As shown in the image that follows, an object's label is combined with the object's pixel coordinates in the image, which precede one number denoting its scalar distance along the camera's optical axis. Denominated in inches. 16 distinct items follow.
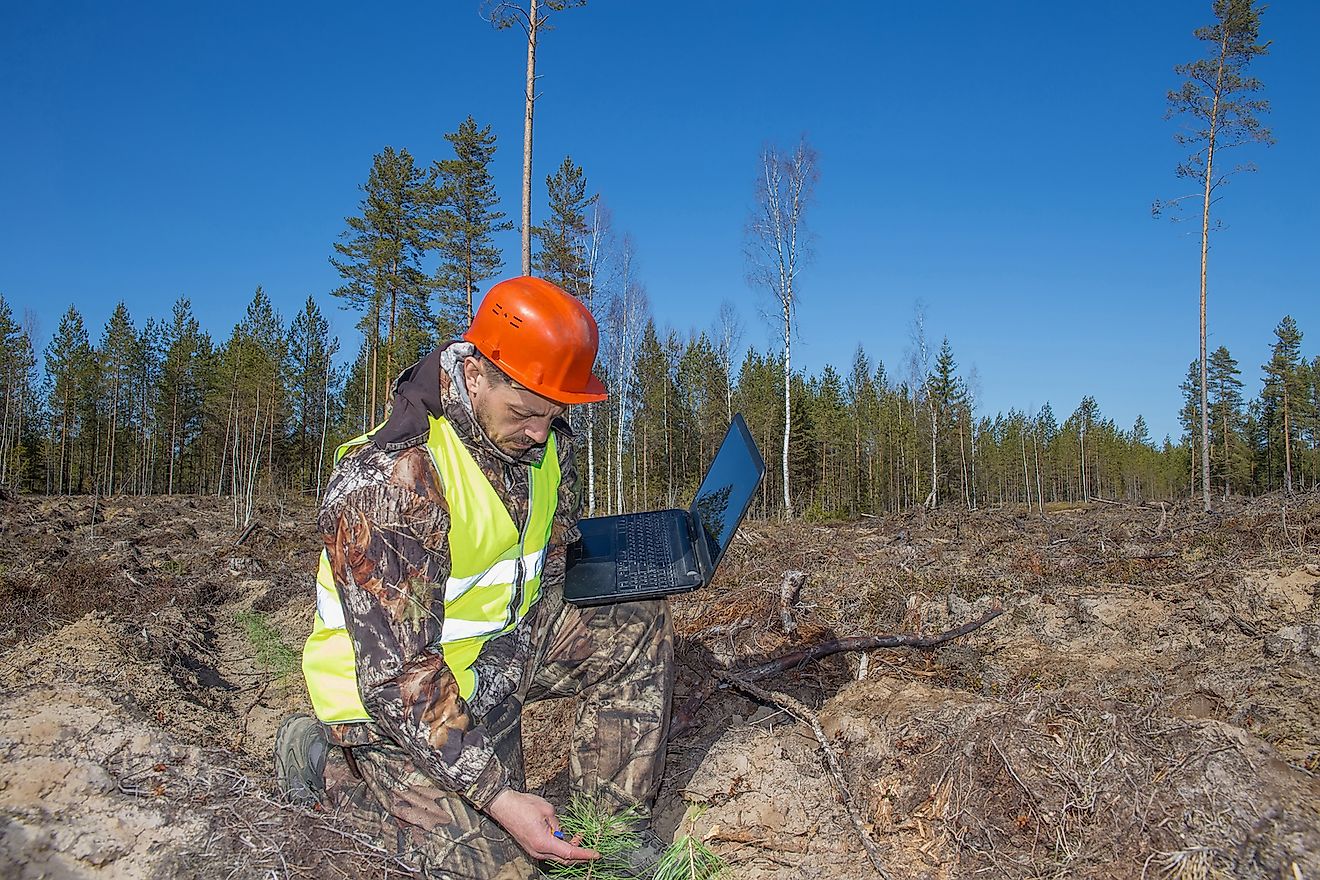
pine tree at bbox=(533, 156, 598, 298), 1011.3
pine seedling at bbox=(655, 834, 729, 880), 98.3
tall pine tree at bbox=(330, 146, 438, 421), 1082.7
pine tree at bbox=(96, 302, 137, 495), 1653.5
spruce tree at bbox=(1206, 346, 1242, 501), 2102.6
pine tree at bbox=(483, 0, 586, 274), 503.5
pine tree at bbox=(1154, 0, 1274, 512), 821.9
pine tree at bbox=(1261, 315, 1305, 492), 1952.5
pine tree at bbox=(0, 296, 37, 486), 1577.3
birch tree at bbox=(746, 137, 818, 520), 948.0
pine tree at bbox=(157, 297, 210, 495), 1710.1
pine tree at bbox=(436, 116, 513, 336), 901.2
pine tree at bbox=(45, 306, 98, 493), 1608.0
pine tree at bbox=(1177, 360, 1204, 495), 2370.8
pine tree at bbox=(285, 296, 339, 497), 1596.9
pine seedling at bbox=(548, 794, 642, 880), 95.7
